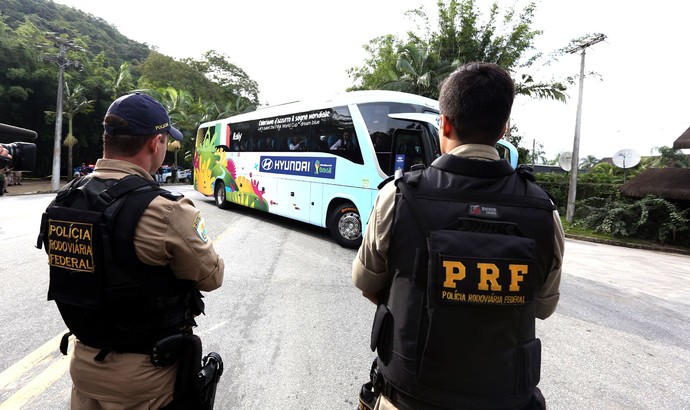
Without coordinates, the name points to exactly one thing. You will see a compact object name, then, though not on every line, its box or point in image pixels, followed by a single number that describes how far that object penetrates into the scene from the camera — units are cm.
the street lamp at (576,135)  1612
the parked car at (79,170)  2389
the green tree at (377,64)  2572
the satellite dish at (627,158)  1583
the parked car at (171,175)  3043
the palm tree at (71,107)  2295
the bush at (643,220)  1353
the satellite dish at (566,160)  1698
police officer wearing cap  136
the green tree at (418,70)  1898
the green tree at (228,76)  4647
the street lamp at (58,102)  1894
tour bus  678
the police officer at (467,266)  116
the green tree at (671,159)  1705
